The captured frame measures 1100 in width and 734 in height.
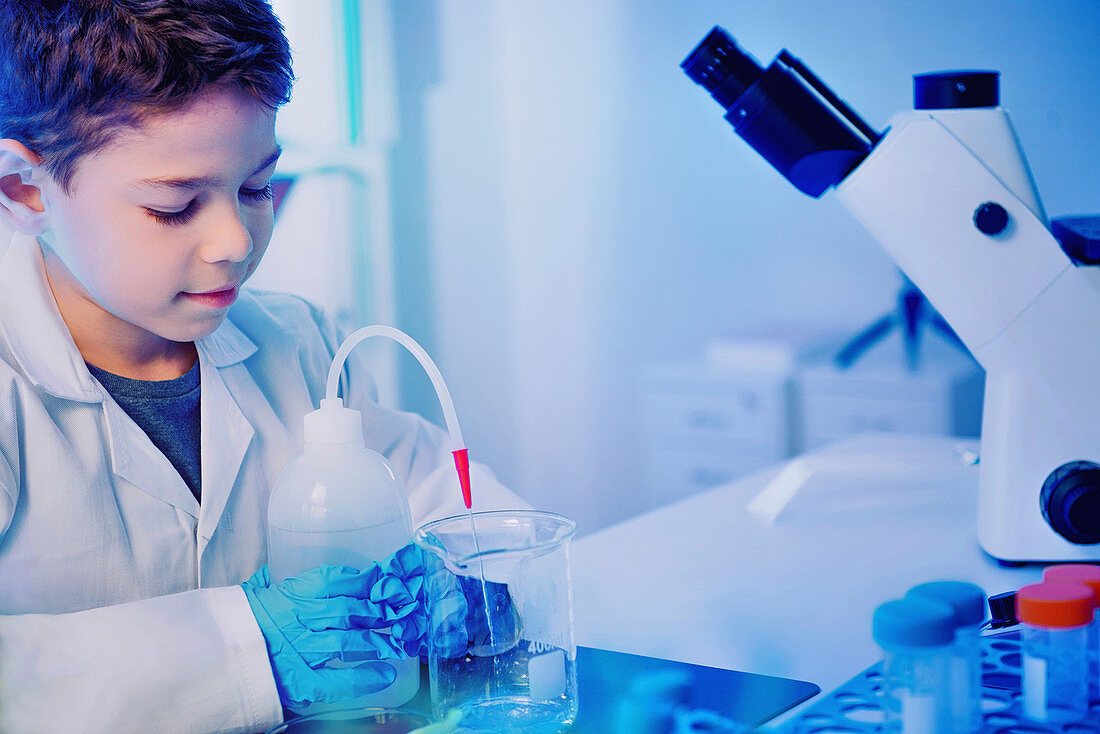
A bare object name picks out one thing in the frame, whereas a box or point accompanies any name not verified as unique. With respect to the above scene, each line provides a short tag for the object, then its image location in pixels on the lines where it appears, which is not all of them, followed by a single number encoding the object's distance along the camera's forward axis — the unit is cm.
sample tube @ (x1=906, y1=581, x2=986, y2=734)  60
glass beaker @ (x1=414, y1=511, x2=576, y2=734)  64
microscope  96
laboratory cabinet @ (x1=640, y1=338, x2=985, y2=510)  209
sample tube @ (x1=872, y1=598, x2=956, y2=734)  58
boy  68
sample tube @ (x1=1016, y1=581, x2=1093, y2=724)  61
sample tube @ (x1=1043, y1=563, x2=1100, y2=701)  65
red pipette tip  69
